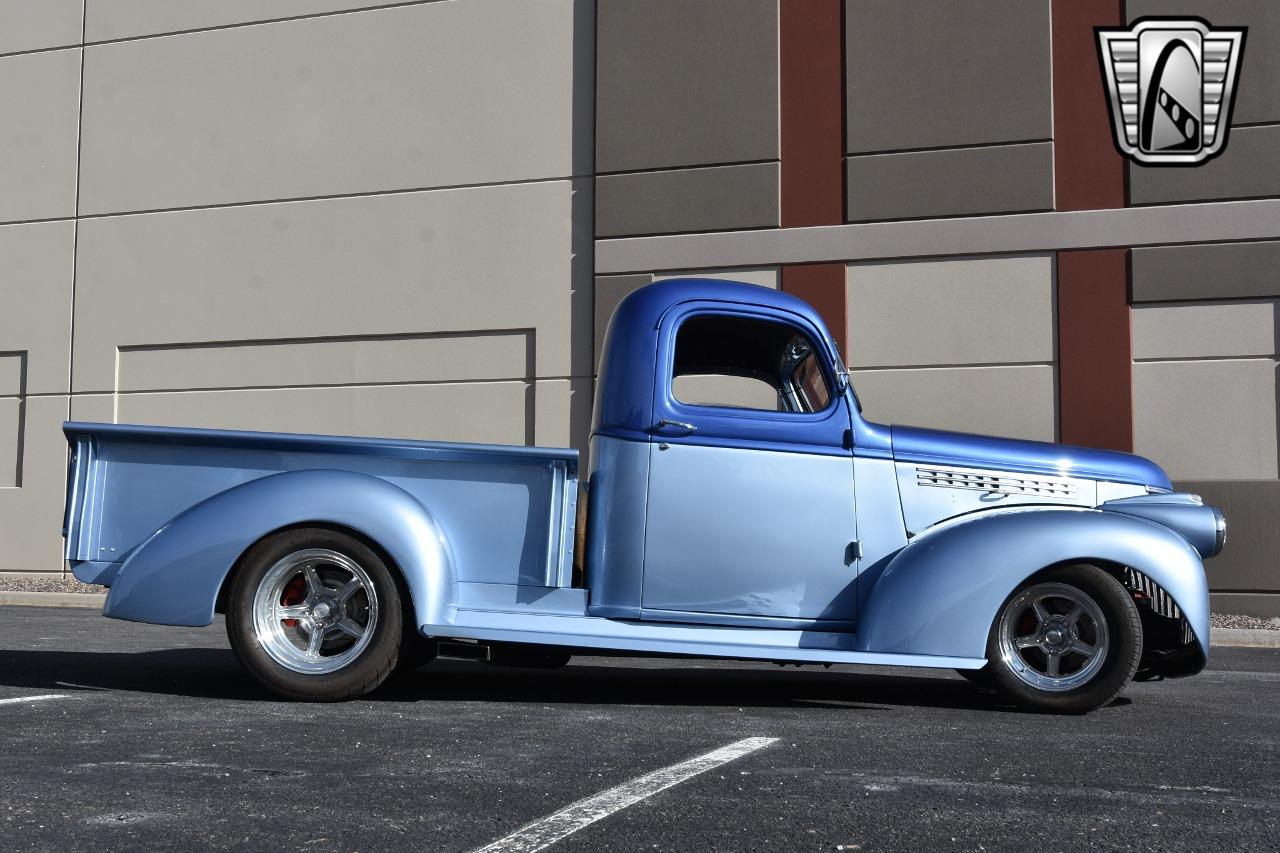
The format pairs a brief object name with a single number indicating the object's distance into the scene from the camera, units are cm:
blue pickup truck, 575
